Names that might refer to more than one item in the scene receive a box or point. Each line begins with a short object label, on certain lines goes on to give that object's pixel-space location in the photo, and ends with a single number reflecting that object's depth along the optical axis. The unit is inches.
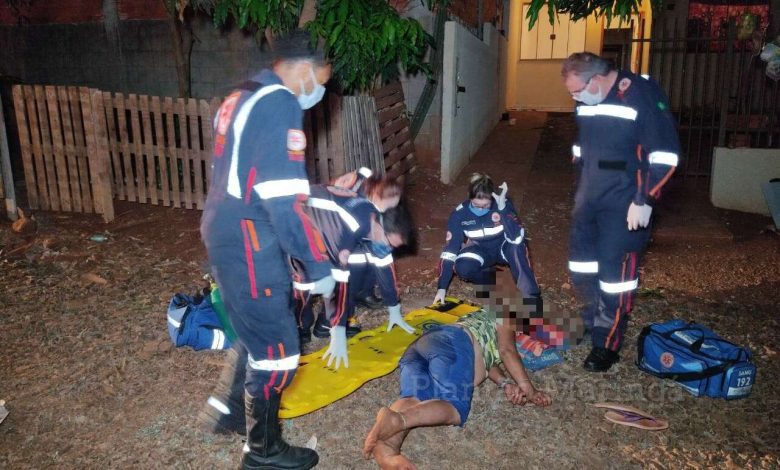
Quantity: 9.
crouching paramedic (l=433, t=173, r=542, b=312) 195.8
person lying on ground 123.9
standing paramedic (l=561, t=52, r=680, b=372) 153.4
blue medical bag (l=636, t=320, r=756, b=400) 152.0
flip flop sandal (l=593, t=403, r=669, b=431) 142.9
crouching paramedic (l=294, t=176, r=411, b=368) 153.6
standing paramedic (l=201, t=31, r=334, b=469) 104.1
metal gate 329.4
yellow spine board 149.6
